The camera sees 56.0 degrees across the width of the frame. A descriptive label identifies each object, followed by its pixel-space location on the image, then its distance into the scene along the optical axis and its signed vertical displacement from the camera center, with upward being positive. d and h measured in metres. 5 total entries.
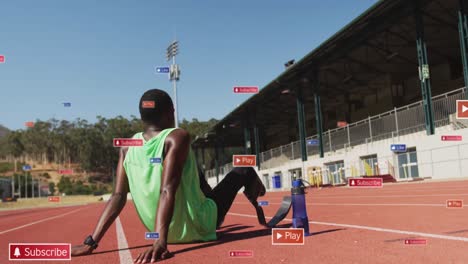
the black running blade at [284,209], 4.96 -0.41
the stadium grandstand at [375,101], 20.36 +5.74
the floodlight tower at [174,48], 18.70 +5.94
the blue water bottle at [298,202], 4.41 -0.31
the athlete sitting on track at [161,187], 3.62 -0.06
